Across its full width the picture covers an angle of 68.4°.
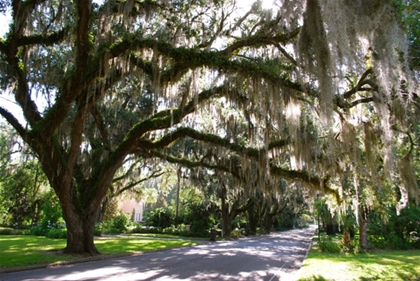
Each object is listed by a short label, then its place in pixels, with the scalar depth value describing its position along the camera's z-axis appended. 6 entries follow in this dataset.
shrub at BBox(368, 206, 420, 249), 16.72
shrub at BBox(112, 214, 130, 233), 28.35
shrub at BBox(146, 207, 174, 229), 31.92
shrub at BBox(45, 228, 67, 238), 18.70
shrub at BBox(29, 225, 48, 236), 20.89
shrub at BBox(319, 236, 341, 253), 13.90
